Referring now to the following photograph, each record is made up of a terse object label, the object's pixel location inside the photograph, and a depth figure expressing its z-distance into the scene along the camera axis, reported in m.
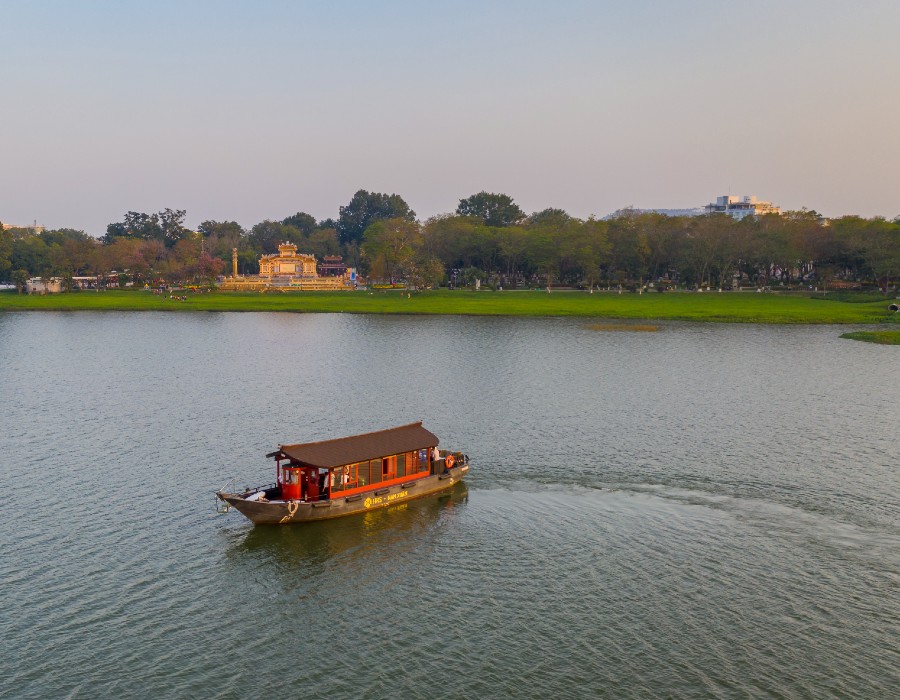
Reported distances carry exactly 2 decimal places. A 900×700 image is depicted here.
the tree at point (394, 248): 162.75
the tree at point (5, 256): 169.27
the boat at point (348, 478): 36.59
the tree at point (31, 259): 179.25
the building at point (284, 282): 187.38
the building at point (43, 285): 169.25
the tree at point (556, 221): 192.43
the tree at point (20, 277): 168.88
